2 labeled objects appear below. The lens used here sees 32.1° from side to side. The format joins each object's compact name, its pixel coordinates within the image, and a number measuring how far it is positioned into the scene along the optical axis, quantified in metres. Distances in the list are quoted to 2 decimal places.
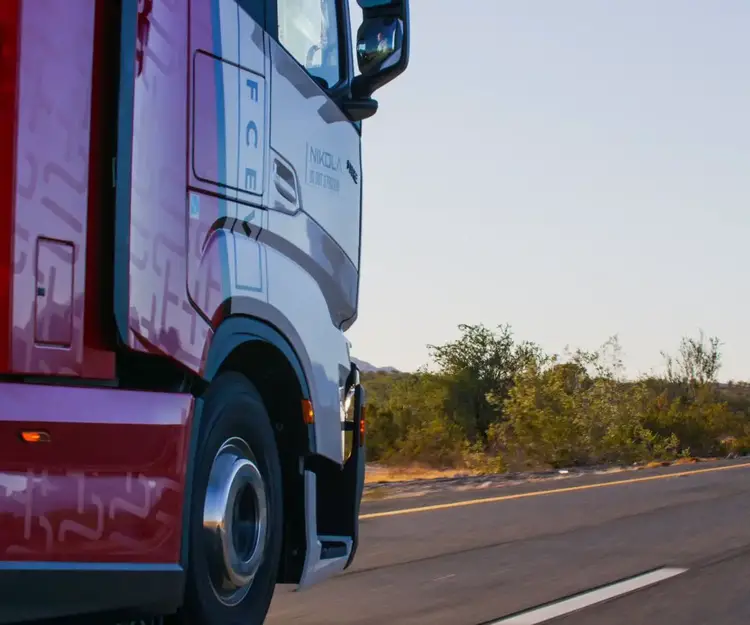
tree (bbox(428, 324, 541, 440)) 52.81
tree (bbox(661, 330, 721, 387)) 79.00
